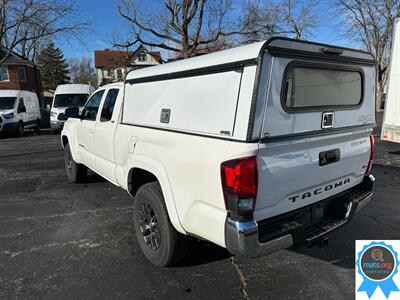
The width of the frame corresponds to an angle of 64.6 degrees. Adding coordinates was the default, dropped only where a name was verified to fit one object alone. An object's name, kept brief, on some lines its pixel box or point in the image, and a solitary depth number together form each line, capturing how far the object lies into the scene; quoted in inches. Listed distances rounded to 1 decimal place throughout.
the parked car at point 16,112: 573.5
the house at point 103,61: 2237.9
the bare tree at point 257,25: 820.6
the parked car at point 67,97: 636.7
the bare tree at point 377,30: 1151.0
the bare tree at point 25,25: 765.3
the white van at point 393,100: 269.2
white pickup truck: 88.4
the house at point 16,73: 1294.3
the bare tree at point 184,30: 756.6
